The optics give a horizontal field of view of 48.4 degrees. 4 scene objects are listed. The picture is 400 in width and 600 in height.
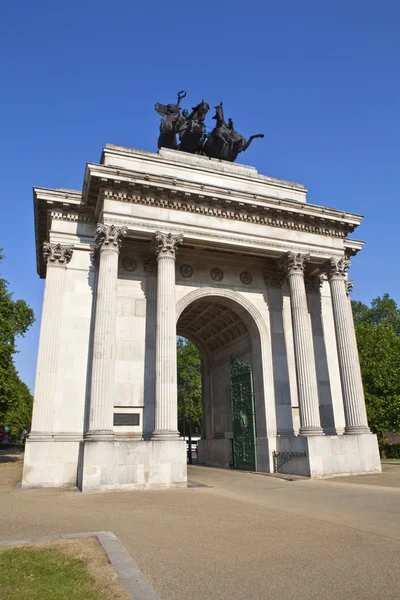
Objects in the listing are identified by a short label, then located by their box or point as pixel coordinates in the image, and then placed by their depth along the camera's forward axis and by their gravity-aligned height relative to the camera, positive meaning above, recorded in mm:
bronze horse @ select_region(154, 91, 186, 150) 29719 +20604
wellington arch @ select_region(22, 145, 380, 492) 20125 +6545
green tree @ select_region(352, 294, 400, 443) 38250 +5606
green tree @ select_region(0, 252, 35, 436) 33500 +8178
